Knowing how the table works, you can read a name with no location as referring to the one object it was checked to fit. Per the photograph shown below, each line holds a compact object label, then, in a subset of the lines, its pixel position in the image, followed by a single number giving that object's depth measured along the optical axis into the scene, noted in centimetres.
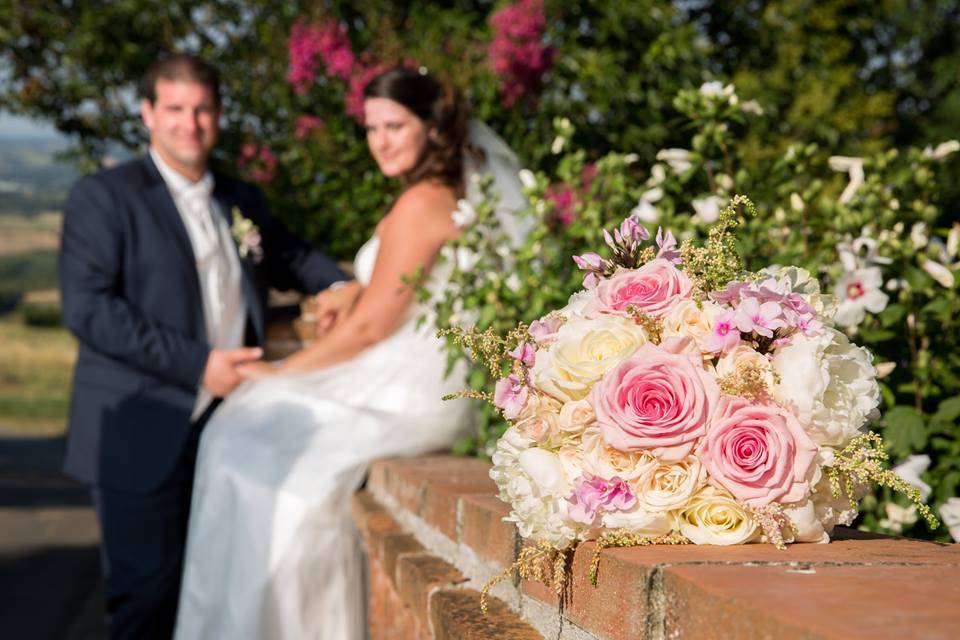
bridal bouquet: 134
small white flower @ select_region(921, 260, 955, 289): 240
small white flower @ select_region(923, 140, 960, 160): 262
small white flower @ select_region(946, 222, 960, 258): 249
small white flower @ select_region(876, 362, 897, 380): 235
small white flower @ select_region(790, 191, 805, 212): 274
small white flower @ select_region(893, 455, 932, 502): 224
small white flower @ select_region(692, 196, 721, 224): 262
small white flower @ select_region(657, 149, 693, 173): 281
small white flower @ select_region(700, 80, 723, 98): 275
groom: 377
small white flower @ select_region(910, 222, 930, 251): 256
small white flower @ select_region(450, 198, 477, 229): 301
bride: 301
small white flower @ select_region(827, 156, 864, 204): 270
